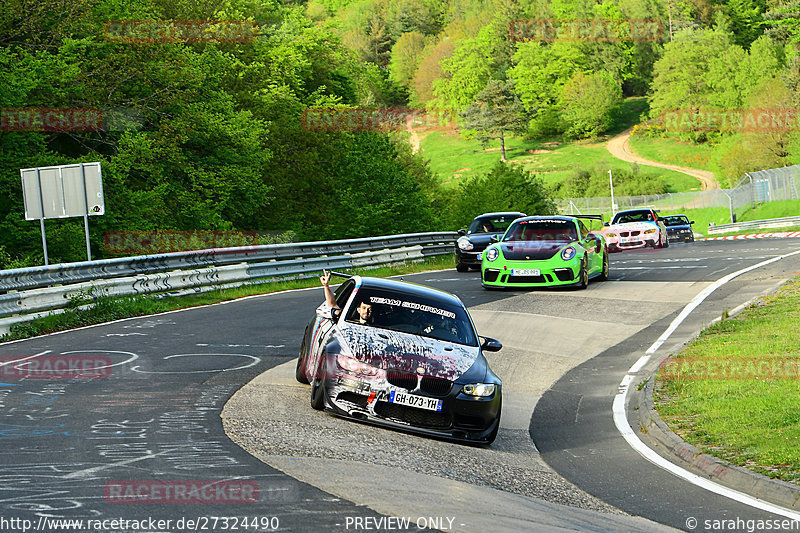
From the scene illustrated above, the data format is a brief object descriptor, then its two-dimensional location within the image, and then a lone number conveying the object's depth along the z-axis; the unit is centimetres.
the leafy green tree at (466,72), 18588
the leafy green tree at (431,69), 19725
